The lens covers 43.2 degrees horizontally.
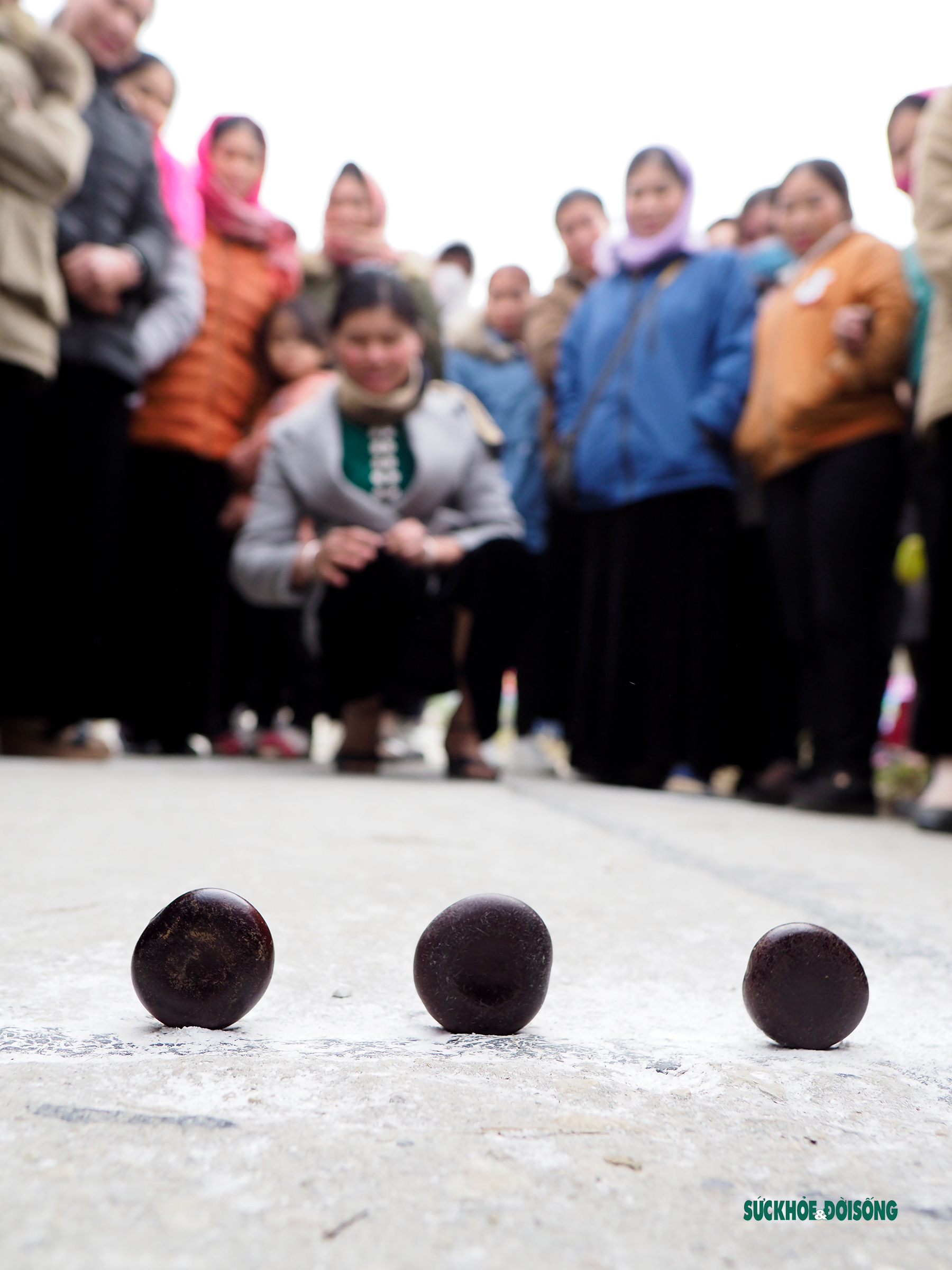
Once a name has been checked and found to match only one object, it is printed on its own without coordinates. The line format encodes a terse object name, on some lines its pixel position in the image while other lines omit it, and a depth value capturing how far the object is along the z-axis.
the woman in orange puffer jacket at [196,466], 3.63
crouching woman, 3.14
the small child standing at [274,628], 3.82
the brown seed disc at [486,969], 0.79
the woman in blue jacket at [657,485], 3.50
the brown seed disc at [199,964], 0.77
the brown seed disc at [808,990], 0.79
